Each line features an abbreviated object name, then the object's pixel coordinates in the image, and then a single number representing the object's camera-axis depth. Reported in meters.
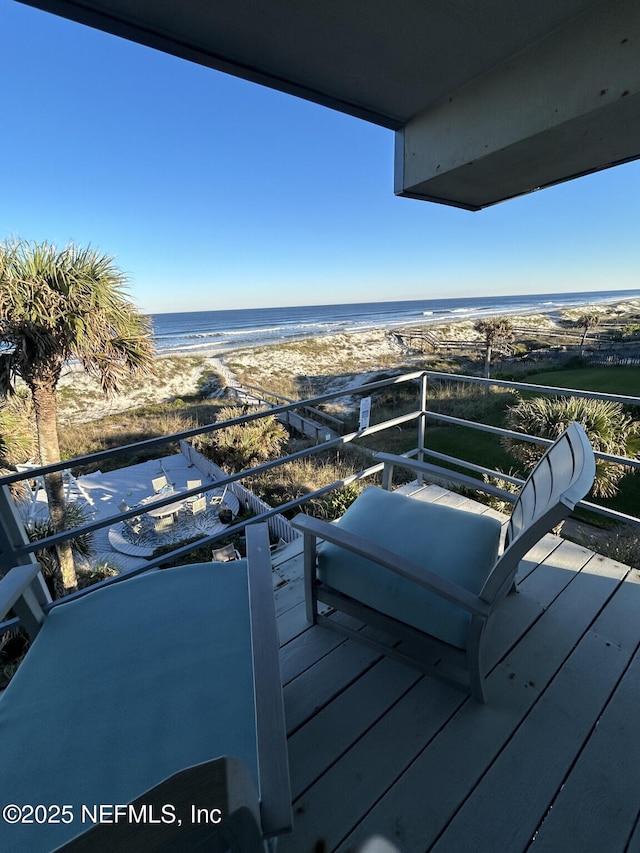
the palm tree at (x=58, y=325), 5.09
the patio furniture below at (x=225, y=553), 5.21
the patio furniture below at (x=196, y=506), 7.56
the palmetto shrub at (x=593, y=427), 3.99
